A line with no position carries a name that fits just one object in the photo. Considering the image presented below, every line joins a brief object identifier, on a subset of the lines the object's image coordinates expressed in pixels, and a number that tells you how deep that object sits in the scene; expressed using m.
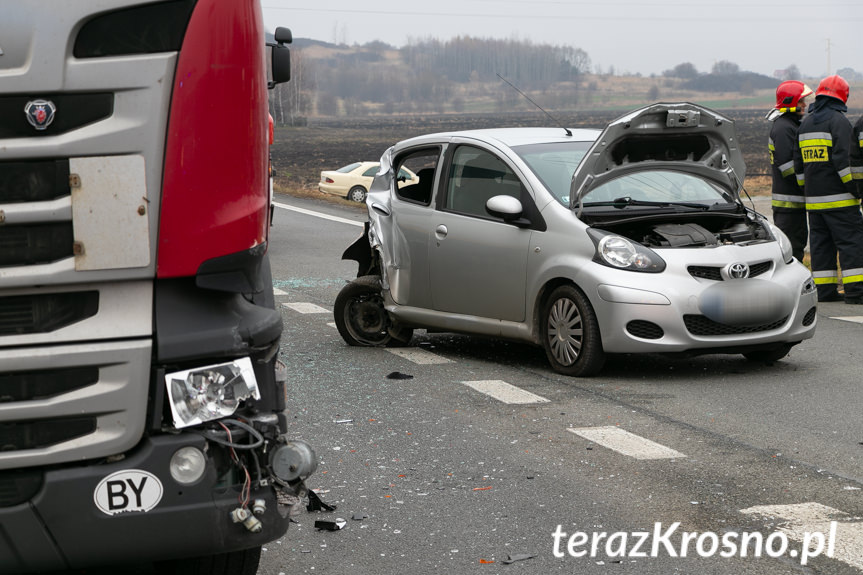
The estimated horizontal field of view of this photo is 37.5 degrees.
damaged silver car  8.46
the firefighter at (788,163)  13.56
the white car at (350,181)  34.78
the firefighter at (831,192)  12.53
